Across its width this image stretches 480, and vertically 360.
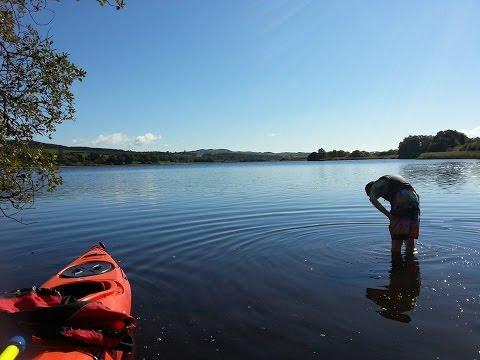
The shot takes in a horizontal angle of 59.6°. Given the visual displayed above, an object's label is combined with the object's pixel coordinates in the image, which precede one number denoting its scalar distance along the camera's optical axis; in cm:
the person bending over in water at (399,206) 1123
